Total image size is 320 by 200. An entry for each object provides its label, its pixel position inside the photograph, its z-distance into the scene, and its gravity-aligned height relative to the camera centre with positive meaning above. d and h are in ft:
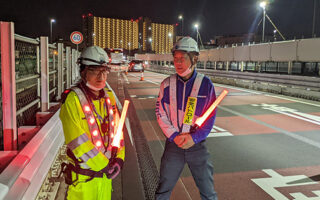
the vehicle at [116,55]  187.00 +9.03
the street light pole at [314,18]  94.31 +16.95
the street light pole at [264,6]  90.27 +18.78
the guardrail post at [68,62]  42.14 +1.00
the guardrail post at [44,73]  20.38 -0.23
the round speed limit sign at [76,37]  61.67 +6.31
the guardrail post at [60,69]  29.60 +0.05
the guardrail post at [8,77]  11.84 -0.31
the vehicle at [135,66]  148.24 +2.17
